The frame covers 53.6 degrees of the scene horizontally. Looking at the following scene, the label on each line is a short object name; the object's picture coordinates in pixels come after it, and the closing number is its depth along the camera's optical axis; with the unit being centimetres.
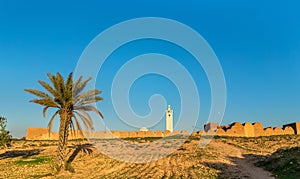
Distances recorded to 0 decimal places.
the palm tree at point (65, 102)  2381
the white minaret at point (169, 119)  9188
